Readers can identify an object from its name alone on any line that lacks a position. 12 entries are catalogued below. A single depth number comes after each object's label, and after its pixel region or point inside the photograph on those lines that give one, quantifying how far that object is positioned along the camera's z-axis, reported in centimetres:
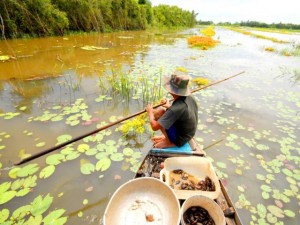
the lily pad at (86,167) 313
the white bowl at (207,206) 180
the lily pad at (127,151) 357
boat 218
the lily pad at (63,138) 369
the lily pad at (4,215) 233
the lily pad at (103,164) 321
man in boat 254
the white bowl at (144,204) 184
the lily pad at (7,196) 254
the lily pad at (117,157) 342
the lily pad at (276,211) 273
